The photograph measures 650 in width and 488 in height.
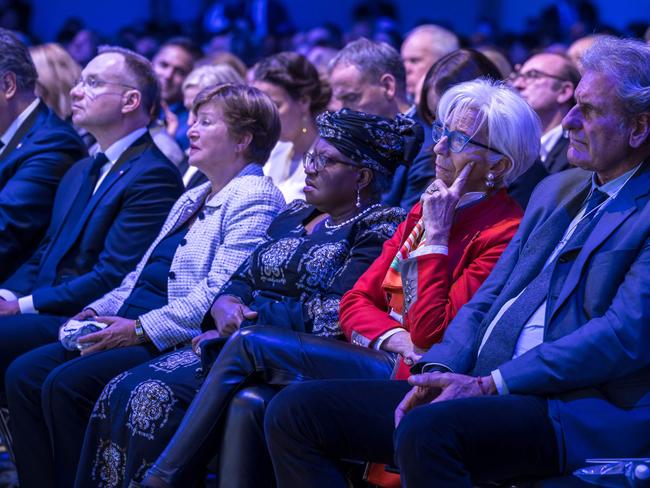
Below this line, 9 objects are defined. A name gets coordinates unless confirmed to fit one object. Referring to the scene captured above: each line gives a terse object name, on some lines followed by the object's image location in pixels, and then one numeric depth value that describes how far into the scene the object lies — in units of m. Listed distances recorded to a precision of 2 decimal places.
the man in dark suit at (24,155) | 9.15
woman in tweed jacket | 7.41
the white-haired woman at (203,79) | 11.35
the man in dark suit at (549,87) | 10.54
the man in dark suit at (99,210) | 8.39
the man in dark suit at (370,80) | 9.84
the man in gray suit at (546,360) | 5.07
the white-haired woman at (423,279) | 5.57
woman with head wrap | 6.72
